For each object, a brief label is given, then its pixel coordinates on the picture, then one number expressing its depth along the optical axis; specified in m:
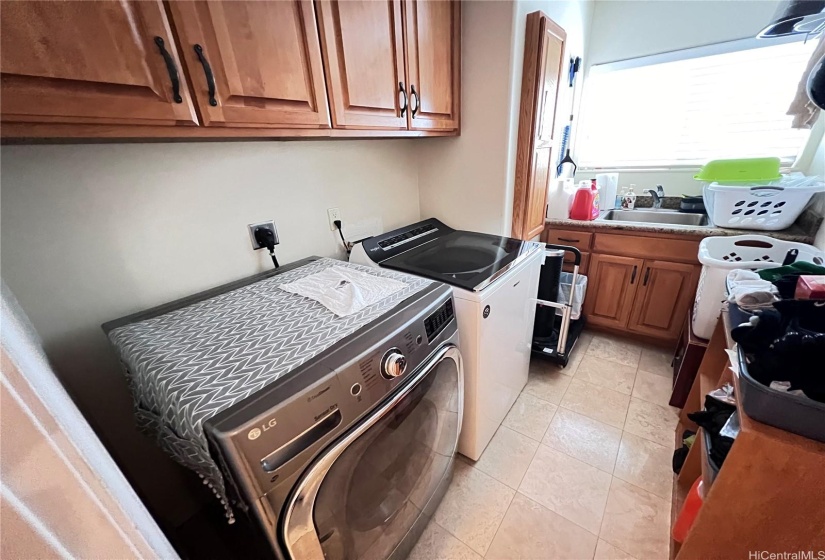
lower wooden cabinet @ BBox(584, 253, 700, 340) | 1.83
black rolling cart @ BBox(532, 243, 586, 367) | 1.69
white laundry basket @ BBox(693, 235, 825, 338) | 1.30
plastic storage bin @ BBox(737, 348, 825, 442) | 0.60
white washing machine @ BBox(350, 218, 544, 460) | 1.10
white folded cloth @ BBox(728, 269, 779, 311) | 0.86
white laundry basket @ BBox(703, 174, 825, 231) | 1.51
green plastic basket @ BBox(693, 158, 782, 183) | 1.71
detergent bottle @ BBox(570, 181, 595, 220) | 1.99
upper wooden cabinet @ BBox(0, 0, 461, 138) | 0.55
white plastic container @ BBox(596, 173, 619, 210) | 2.17
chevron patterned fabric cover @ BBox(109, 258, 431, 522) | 0.58
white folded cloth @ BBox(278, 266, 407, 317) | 0.88
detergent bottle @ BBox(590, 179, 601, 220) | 2.03
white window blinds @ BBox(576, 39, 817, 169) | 1.88
